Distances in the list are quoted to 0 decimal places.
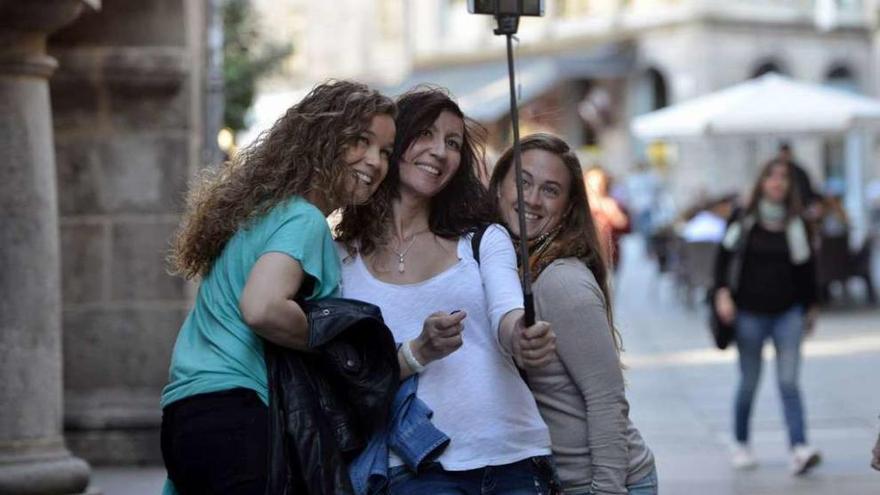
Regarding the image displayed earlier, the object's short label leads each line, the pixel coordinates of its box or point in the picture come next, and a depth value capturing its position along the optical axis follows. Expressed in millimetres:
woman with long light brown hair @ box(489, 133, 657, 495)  6423
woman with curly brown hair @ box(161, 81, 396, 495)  5907
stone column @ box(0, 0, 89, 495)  11094
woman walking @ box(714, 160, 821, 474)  15112
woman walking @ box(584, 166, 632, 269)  27605
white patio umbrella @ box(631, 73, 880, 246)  30934
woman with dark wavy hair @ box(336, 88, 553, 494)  6199
